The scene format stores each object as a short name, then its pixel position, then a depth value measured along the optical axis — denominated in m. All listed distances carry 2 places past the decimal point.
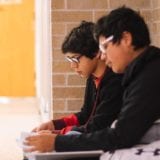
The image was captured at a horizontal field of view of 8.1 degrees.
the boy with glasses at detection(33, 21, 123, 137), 4.16
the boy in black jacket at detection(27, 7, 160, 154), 3.83
